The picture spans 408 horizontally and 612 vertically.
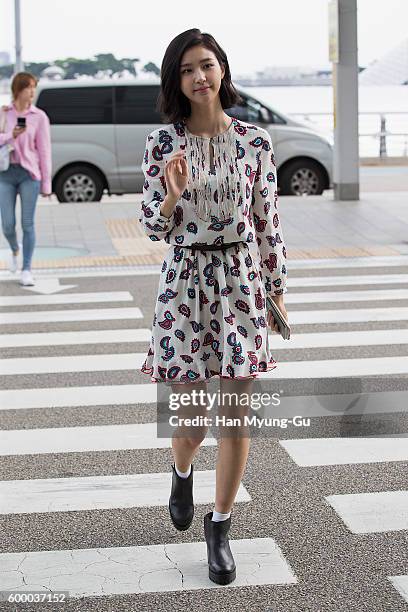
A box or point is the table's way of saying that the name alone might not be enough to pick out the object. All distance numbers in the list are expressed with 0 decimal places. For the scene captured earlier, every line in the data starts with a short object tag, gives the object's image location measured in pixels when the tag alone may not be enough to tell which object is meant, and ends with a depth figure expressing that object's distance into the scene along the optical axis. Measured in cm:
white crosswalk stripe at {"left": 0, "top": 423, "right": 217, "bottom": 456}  584
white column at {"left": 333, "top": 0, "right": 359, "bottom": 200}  1697
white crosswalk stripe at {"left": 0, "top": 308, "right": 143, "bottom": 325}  948
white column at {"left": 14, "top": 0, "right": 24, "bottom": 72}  2767
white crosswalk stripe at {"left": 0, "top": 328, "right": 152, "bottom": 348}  858
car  1892
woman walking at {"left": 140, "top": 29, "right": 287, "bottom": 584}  405
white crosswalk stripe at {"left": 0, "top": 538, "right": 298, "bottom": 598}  412
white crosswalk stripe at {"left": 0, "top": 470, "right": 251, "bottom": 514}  498
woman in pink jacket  1043
